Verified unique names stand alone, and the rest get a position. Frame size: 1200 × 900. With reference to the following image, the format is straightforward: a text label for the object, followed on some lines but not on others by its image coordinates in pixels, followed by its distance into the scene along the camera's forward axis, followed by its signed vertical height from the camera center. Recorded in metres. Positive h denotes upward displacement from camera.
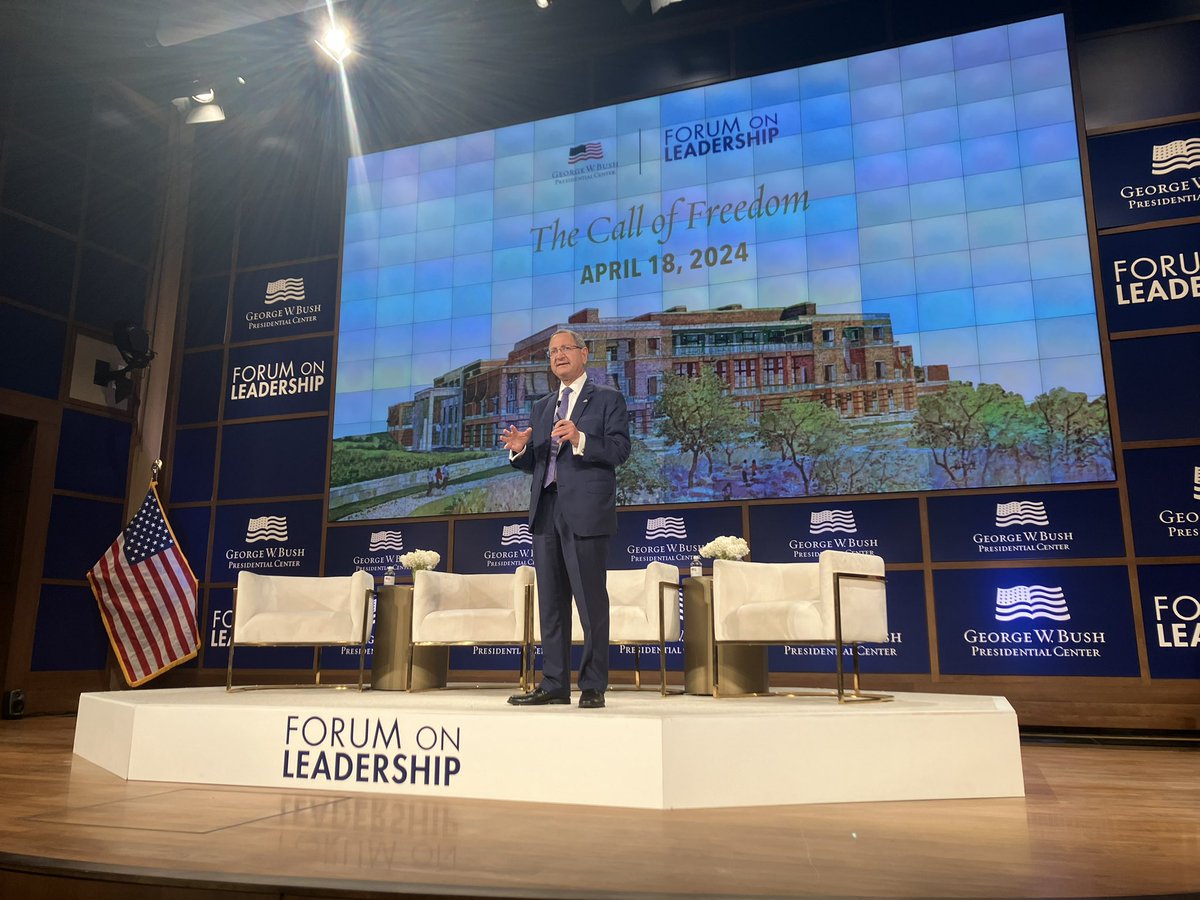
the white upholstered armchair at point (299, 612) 4.95 -0.03
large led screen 6.26 +2.42
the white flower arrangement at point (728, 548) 4.86 +0.32
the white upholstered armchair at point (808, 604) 4.03 +0.02
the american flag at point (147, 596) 7.53 +0.08
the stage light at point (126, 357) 8.02 +2.16
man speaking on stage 3.41 +0.37
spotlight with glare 7.80 +4.80
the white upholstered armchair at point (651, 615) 4.88 -0.04
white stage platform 3.03 -0.50
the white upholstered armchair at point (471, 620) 4.64 -0.07
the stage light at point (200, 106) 8.23 +4.56
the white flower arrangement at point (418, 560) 5.29 +0.27
